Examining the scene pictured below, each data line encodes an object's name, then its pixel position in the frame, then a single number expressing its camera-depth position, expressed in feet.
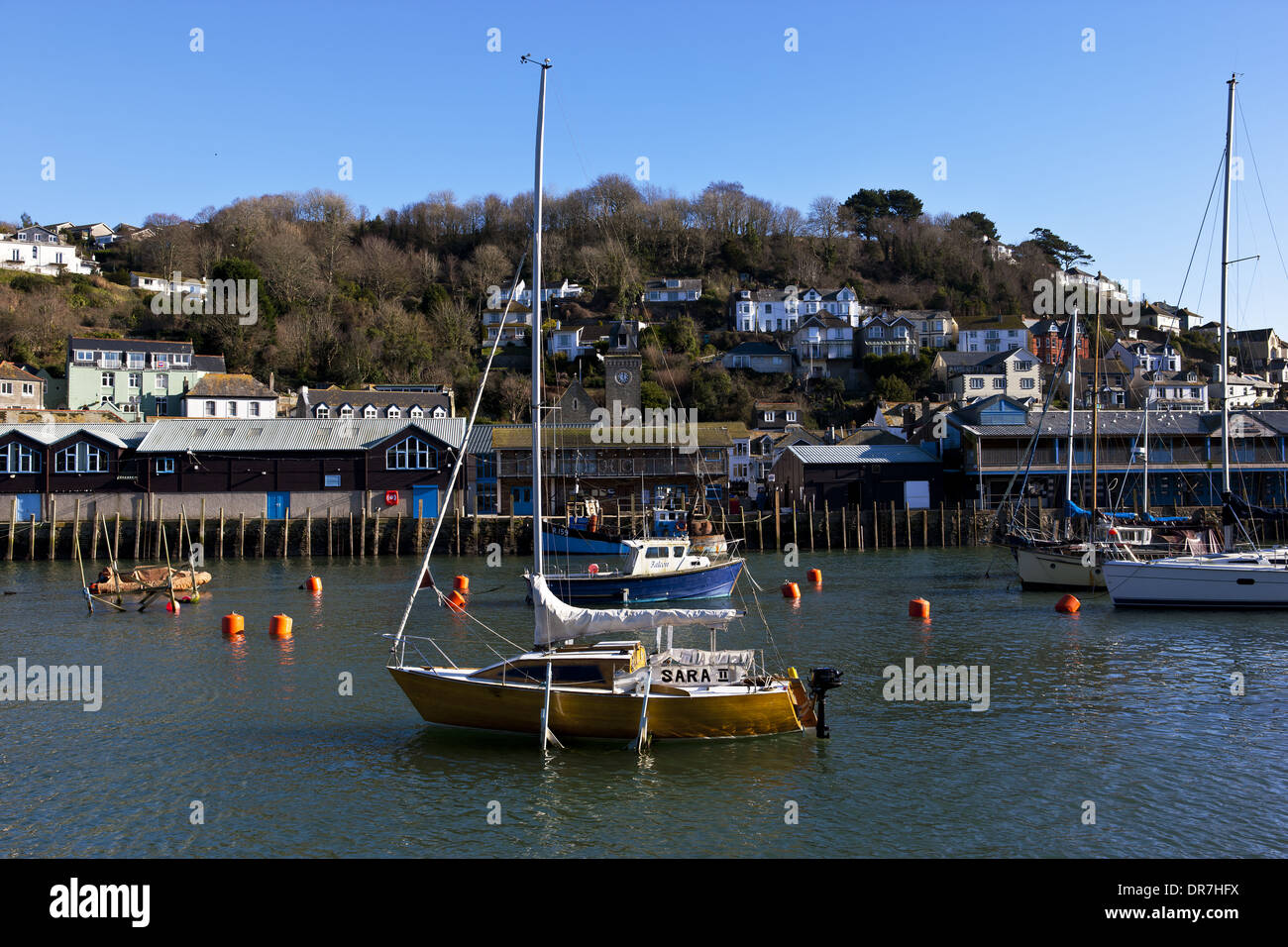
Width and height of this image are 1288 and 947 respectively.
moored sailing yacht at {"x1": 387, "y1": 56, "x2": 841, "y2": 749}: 61.77
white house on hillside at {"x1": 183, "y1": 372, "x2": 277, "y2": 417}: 287.07
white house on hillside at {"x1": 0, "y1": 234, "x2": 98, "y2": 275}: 416.46
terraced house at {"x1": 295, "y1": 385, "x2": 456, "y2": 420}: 273.13
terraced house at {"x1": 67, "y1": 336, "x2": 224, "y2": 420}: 303.48
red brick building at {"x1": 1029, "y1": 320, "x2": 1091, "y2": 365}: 391.04
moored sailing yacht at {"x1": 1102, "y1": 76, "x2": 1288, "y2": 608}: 112.47
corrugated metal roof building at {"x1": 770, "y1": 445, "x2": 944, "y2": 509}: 225.97
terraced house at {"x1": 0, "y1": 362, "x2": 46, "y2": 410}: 285.64
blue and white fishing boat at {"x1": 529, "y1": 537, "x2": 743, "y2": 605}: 120.26
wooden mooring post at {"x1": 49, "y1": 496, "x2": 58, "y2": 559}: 198.29
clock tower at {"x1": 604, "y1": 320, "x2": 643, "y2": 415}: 304.50
